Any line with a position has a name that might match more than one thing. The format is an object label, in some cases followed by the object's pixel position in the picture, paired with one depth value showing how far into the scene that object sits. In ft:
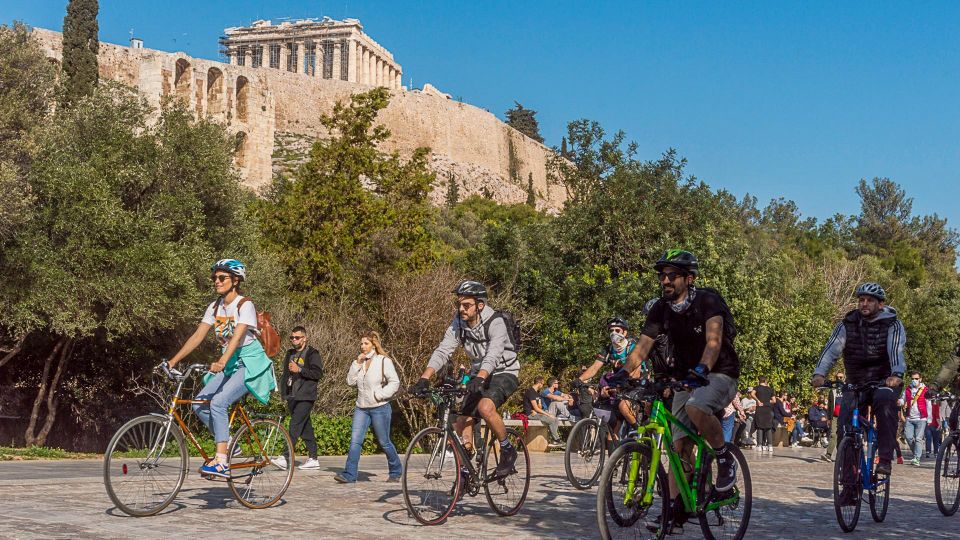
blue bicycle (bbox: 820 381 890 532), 28.04
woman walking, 39.06
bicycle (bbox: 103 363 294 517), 25.64
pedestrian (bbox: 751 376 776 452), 82.43
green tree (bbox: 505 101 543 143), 521.65
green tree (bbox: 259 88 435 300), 114.32
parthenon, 517.55
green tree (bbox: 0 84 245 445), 75.41
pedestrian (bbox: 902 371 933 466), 70.69
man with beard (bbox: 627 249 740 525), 23.17
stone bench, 69.36
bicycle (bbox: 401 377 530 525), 26.78
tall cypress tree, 149.35
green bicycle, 21.35
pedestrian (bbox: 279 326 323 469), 43.96
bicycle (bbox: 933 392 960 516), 33.14
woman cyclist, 27.99
